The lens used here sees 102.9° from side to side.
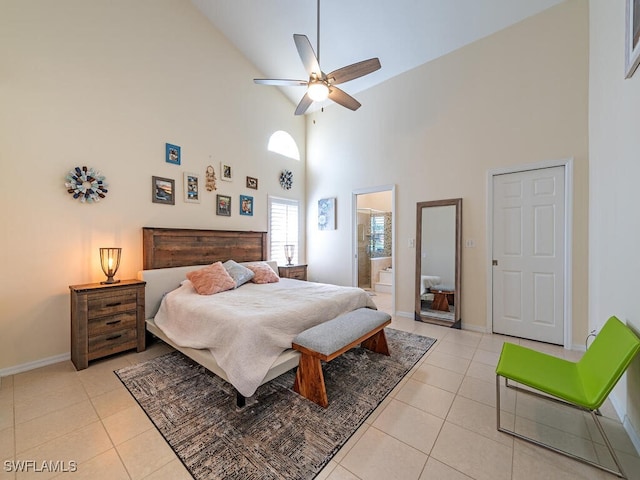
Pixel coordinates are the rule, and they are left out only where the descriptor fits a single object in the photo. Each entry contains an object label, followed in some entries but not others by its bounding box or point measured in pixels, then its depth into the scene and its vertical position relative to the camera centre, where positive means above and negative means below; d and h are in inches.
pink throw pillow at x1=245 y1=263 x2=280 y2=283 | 147.0 -21.2
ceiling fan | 92.6 +64.5
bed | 75.0 -25.7
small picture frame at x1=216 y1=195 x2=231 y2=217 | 160.2 +20.6
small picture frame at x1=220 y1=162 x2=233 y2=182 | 161.0 +42.1
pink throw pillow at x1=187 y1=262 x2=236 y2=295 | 118.9 -20.7
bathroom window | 261.3 +4.8
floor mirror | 143.9 -13.3
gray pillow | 137.1 -19.1
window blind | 195.5 +8.9
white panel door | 119.0 -7.0
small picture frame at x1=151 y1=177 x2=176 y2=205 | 131.8 +24.8
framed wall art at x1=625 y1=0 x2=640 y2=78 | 59.9 +50.0
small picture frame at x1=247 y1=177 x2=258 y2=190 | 176.9 +38.6
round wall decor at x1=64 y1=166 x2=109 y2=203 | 105.9 +22.4
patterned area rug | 57.6 -50.3
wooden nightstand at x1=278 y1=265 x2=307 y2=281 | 185.9 -25.1
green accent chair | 54.4 -34.8
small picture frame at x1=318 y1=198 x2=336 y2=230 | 199.2 +19.7
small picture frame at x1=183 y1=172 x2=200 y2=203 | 144.2 +28.7
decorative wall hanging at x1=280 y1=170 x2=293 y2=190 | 198.8 +46.5
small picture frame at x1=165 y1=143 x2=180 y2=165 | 136.3 +45.3
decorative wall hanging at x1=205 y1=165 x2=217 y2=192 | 153.9 +35.5
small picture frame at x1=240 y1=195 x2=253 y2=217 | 173.6 +22.5
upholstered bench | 77.0 -34.0
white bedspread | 74.3 -28.7
